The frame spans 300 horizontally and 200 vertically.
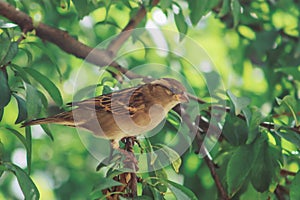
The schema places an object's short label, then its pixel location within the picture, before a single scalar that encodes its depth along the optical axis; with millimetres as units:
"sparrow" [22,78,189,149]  5094
